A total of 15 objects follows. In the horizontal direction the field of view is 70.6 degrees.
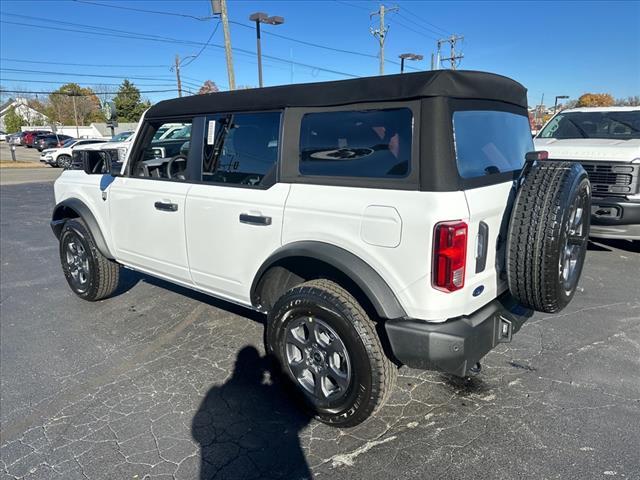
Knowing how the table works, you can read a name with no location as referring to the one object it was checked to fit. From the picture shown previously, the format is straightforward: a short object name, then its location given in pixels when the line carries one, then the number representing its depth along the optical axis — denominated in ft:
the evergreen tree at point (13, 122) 245.65
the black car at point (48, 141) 125.52
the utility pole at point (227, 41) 57.77
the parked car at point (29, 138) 147.54
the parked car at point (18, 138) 159.74
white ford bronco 7.40
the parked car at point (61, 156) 85.97
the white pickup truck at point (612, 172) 18.28
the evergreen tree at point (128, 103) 219.41
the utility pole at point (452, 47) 141.92
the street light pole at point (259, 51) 62.17
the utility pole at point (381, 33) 93.22
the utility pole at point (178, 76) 157.32
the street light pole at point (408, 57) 77.25
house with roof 287.69
